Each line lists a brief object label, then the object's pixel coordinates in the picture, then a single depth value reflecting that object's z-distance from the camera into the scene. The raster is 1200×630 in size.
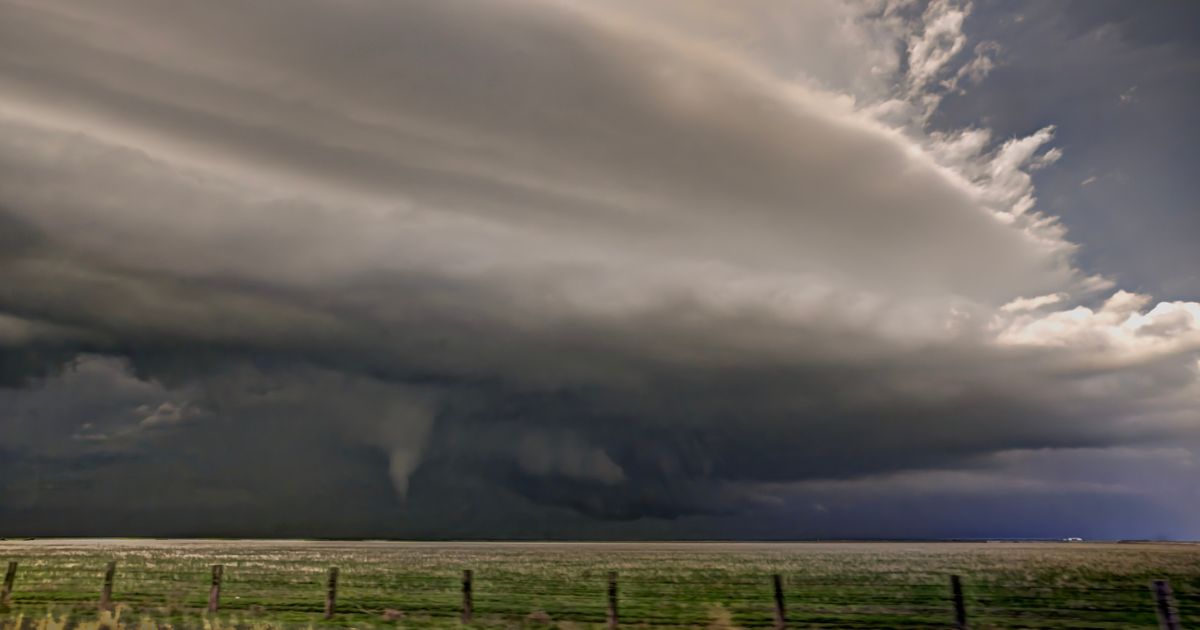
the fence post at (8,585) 30.73
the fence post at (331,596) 27.95
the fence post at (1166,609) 19.20
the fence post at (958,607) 22.36
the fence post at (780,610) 23.78
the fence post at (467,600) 26.94
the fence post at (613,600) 24.92
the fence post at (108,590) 30.05
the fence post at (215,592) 28.78
